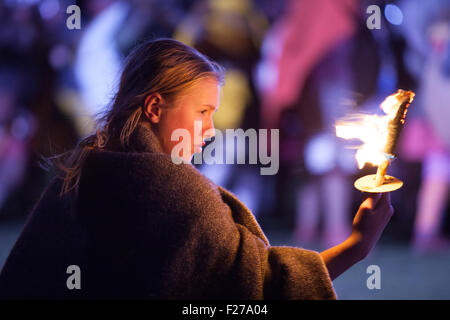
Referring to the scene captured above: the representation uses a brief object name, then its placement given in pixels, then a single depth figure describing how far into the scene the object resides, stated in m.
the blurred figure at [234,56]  4.85
